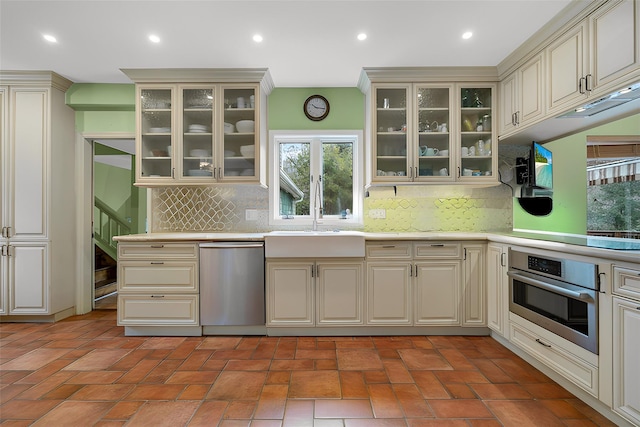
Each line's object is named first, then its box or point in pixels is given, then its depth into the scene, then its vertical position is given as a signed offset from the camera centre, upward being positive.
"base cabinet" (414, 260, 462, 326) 2.82 -0.71
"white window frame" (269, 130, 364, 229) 3.46 +0.42
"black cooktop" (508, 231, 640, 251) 1.71 -0.17
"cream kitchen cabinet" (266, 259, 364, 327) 2.83 -0.72
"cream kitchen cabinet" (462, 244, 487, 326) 2.81 -0.65
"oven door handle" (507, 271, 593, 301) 1.76 -0.46
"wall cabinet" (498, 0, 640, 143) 1.76 +1.00
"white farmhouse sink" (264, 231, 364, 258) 2.78 -0.28
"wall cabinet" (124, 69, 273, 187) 3.12 +0.87
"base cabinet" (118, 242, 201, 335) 2.84 -0.65
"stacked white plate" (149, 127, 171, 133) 3.17 +0.86
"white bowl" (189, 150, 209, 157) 3.16 +0.61
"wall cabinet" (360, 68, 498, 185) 3.08 +0.87
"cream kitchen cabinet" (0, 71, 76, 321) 3.14 +0.17
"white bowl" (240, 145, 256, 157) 3.16 +0.65
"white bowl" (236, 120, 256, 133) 3.17 +0.89
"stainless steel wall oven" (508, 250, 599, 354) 1.73 -0.51
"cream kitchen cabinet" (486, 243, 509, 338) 2.53 -0.62
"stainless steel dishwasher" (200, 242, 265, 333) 2.83 -0.63
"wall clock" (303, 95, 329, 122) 3.45 +1.18
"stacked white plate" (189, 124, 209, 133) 3.16 +0.87
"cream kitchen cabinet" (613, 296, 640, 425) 1.48 -0.70
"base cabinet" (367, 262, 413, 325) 2.82 -0.71
